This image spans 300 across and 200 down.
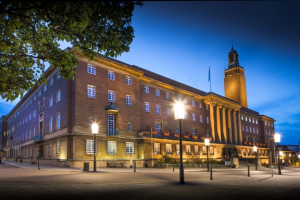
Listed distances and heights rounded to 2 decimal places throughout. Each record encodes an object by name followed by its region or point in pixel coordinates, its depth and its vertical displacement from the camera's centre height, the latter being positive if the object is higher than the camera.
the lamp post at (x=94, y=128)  21.08 +0.33
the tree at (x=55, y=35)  9.05 +4.36
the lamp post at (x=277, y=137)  22.59 -0.77
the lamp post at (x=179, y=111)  14.00 +1.13
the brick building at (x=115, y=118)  33.81 +2.45
